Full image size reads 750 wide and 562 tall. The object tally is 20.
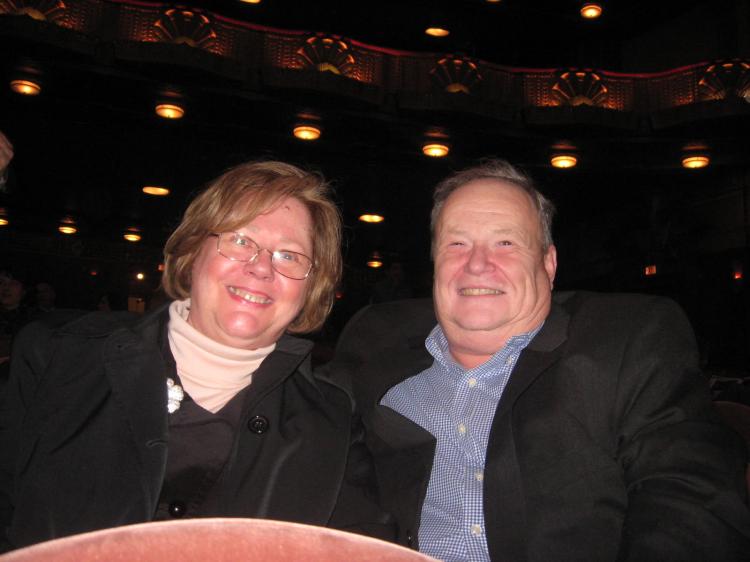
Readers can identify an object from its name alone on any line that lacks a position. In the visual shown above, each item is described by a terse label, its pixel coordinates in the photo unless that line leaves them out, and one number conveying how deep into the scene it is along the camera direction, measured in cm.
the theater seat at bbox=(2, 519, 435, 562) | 34
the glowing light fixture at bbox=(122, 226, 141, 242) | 1303
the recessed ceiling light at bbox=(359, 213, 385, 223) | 1080
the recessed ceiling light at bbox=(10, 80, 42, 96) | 665
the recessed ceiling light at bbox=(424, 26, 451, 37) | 1145
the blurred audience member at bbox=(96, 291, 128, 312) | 993
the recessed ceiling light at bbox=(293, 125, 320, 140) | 766
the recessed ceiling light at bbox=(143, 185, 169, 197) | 995
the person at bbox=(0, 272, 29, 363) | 458
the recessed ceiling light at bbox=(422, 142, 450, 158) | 799
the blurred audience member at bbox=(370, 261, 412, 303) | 776
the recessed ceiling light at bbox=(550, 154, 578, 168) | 828
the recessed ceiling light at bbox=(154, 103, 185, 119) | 723
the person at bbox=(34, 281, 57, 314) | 647
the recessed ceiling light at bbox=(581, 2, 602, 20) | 991
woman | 143
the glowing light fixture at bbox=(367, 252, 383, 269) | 1377
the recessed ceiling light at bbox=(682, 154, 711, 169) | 836
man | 127
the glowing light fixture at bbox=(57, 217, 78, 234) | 1258
